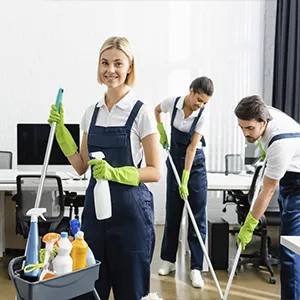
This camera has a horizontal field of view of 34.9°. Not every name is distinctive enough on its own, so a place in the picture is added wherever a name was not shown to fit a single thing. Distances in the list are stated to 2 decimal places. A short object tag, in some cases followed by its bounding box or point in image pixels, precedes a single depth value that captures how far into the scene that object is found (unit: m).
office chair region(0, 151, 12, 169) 4.71
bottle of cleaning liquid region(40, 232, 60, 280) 1.21
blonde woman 1.72
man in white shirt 2.18
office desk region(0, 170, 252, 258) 3.57
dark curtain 5.41
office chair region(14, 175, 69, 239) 3.30
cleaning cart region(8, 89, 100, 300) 1.16
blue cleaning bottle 1.25
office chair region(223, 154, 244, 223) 5.01
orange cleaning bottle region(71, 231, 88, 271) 1.30
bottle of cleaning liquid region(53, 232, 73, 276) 1.24
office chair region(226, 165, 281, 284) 3.56
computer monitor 4.11
